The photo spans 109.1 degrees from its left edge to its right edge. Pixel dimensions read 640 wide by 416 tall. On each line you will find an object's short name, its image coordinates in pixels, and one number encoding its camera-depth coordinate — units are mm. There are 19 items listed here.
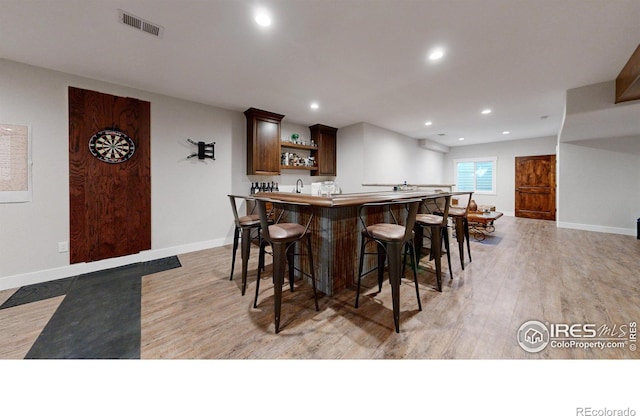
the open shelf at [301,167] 4957
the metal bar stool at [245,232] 2360
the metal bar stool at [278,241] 1725
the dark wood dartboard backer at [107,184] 2957
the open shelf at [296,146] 4883
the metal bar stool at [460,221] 2980
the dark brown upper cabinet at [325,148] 5551
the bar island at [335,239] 2221
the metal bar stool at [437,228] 2352
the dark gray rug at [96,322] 1580
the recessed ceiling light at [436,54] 2475
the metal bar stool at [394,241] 1710
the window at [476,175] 8128
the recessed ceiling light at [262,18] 1939
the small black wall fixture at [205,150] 3891
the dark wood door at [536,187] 6961
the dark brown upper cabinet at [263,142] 4340
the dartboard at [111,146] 3062
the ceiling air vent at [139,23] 1944
